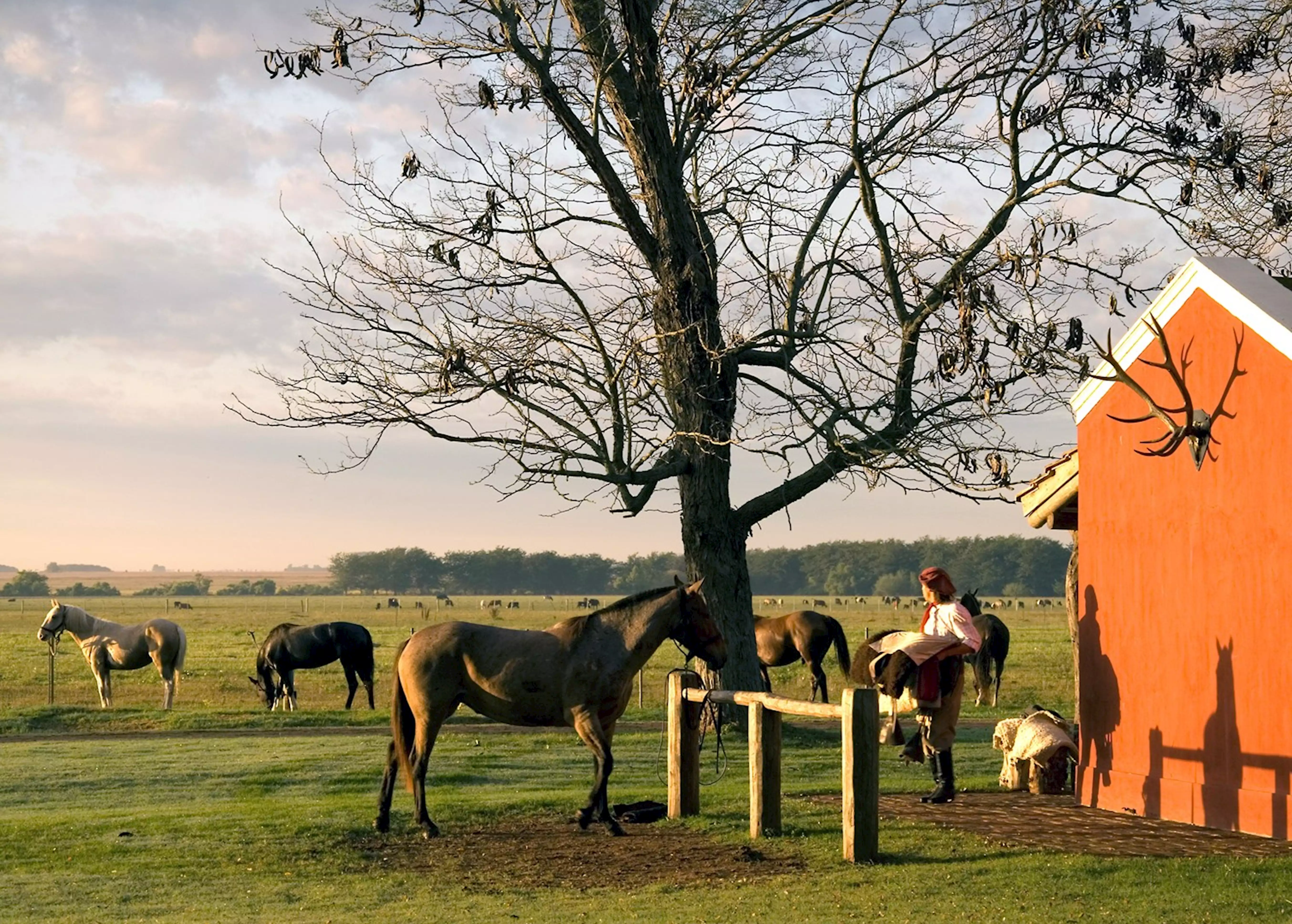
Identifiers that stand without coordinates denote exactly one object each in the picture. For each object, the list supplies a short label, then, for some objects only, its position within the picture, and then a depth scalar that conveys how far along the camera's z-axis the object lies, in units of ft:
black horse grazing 90.53
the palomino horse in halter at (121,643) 91.71
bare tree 57.31
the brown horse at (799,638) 90.17
